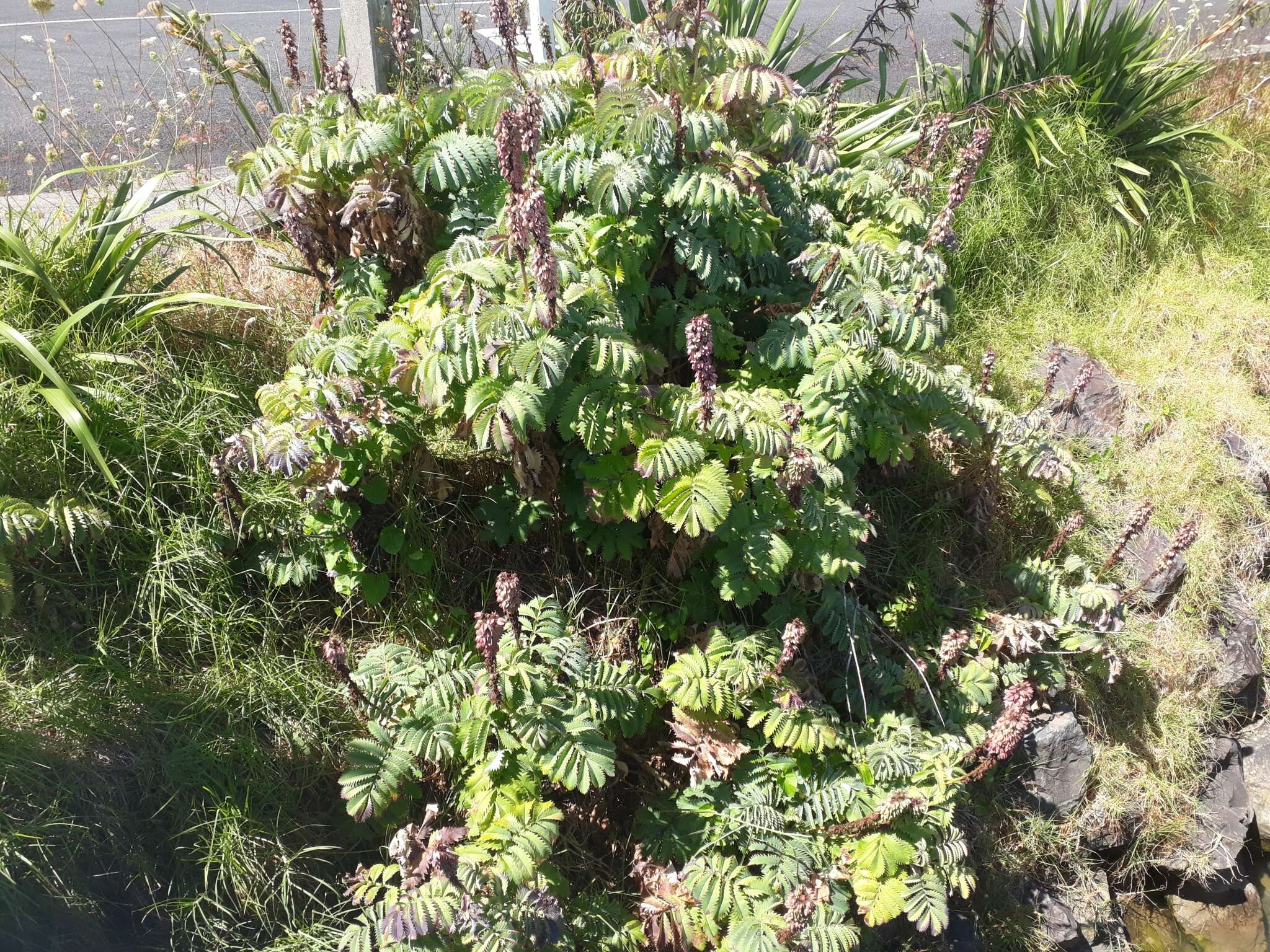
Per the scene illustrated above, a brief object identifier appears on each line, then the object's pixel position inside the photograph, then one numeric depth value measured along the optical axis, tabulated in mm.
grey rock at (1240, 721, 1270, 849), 4379
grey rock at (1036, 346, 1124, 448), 4496
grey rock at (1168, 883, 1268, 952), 4035
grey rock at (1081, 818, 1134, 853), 3803
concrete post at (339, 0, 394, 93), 4258
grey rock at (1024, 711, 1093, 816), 3676
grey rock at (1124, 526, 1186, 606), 4156
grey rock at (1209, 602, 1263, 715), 4242
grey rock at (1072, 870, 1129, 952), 3674
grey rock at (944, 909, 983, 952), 3225
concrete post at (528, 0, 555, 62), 4945
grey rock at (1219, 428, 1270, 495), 4633
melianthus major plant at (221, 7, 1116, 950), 2578
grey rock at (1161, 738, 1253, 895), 3980
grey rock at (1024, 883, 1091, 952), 3543
